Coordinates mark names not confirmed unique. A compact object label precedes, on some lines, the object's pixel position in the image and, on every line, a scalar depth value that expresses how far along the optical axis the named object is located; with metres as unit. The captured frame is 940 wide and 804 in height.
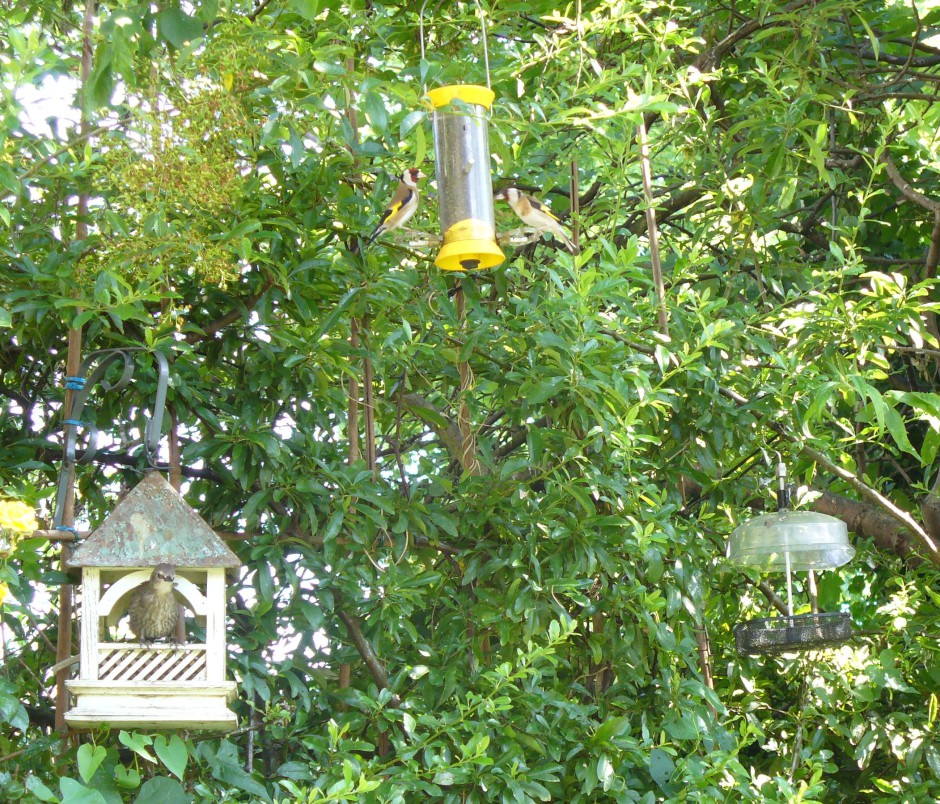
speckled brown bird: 4.20
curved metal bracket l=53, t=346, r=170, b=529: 4.29
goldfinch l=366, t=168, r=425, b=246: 4.89
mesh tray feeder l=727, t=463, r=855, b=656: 5.36
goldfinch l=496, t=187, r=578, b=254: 5.12
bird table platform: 4.05
